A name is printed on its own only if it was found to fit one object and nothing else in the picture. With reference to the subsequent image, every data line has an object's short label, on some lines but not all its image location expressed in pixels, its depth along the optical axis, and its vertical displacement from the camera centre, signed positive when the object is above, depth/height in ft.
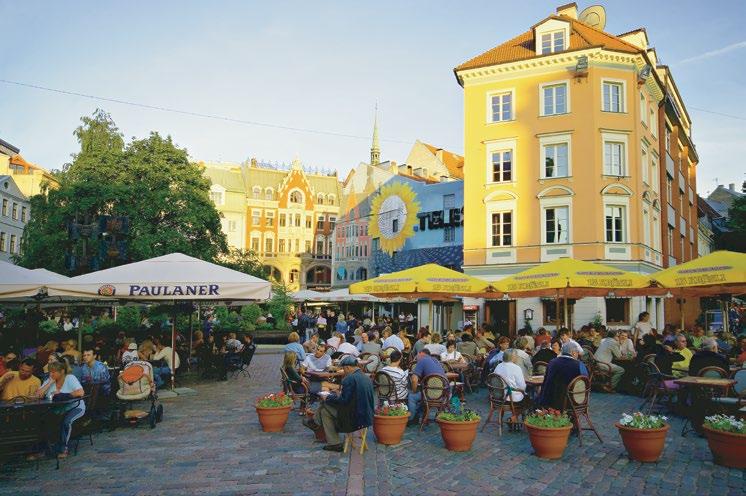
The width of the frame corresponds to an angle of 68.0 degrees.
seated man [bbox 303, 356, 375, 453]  26.27 -5.22
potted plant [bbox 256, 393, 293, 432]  30.50 -6.42
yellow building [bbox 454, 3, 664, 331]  88.53 +23.81
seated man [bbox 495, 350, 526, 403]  30.40 -4.27
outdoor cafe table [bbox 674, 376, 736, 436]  29.22 -4.98
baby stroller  31.73 -5.49
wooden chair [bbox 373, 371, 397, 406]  30.45 -4.86
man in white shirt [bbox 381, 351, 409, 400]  30.37 -4.22
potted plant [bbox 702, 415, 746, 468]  23.17 -5.75
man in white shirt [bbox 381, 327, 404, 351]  45.88 -3.68
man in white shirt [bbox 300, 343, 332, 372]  36.86 -4.33
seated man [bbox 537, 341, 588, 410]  27.76 -3.89
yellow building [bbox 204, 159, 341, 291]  227.20 +33.92
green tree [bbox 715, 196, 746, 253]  144.24 +21.06
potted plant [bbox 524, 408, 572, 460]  24.97 -5.99
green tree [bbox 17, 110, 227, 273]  100.73 +17.23
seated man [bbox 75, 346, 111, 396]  30.31 -4.45
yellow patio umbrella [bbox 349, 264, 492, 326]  51.06 +1.48
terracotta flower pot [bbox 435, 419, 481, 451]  26.37 -6.41
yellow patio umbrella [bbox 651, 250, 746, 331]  40.04 +2.33
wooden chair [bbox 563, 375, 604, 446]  27.35 -4.91
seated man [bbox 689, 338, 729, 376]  32.65 -3.35
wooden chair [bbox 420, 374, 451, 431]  31.42 -5.33
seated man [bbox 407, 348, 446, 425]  32.01 -4.26
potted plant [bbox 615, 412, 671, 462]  24.27 -5.84
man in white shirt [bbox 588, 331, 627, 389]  45.01 -4.28
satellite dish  108.99 +56.36
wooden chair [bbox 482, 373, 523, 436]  30.35 -5.38
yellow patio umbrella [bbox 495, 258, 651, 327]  46.96 +2.08
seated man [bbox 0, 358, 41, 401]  27.37 -4.58
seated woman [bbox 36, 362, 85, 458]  25.87 -4.87
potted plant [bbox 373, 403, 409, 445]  27.94 -6.34
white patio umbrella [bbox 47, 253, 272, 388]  35.88 +0.75
